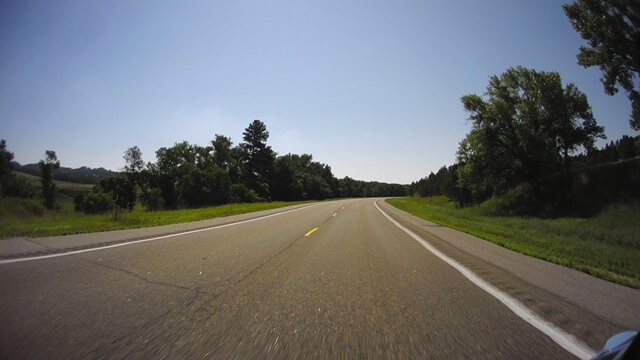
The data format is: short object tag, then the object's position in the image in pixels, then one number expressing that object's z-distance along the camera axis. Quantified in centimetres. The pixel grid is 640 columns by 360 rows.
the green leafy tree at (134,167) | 6569
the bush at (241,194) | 5356
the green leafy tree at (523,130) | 3064
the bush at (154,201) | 4671
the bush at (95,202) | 4081
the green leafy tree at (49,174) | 5411
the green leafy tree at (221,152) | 6775
